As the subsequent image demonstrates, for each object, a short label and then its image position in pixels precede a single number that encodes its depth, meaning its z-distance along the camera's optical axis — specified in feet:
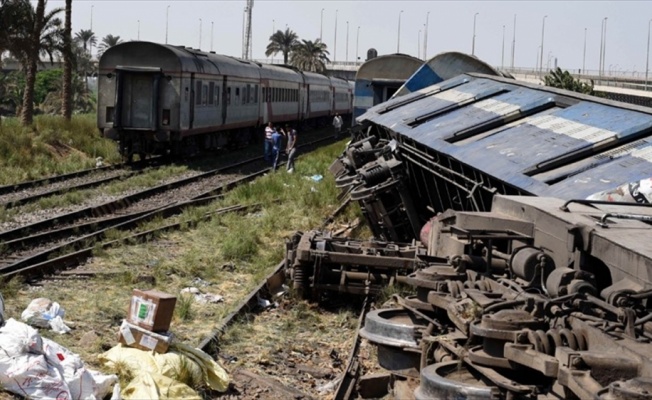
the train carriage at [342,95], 189.37
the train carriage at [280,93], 123.75
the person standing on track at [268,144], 98.63
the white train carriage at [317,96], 156.56
